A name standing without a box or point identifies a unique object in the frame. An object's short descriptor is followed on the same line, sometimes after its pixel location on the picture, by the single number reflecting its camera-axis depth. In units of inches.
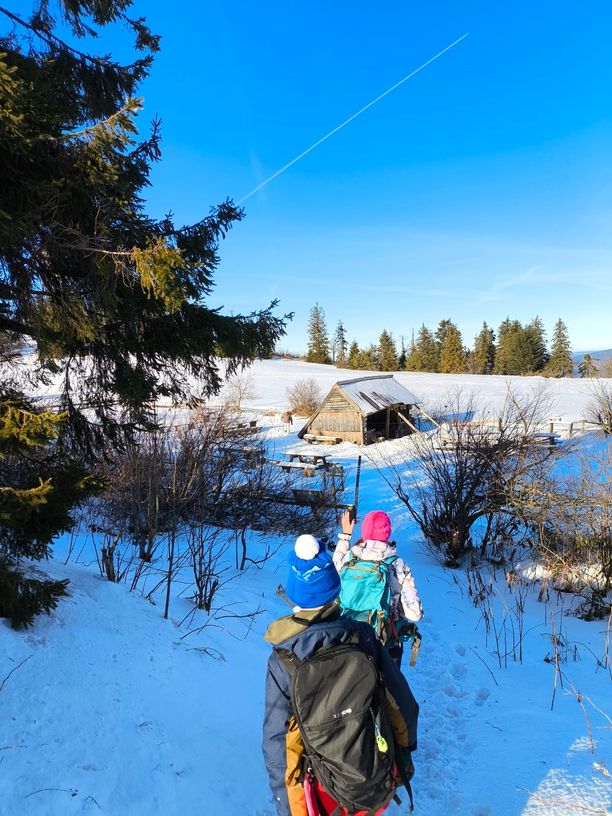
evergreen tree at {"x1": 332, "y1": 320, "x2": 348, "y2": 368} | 3843.5
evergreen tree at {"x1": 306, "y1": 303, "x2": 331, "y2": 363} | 3516.2
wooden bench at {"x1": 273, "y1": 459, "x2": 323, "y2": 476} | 599.4
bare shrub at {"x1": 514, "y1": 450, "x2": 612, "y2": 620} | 276.4
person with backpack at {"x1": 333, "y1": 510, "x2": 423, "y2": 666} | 143.8
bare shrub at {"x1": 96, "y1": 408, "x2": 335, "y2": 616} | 275.2
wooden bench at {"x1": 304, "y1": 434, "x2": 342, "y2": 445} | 1136.2
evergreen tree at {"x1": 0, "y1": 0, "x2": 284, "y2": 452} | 135.9
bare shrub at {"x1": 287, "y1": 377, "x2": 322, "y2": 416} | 1621.6
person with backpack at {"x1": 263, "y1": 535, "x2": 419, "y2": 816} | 76.0
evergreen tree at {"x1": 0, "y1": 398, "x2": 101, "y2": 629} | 130.5
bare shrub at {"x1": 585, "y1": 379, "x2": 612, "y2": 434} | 630.1
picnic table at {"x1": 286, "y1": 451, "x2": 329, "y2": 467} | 742.5
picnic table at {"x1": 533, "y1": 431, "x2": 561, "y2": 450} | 367.2
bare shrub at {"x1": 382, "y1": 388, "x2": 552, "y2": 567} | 352.2
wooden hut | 1145.4
